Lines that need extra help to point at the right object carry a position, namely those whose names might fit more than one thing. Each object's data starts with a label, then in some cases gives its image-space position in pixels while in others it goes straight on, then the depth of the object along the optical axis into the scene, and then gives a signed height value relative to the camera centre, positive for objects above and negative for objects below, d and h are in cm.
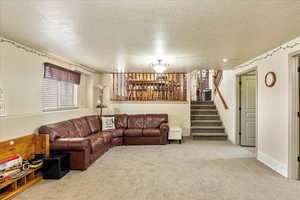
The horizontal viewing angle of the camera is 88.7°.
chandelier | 346 +82
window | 333 +30
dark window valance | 323 +66
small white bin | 462 -95
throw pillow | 463 -64
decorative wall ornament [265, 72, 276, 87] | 284 +47
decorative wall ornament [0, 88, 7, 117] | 234 -8
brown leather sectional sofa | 280 -80
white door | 429 -17
